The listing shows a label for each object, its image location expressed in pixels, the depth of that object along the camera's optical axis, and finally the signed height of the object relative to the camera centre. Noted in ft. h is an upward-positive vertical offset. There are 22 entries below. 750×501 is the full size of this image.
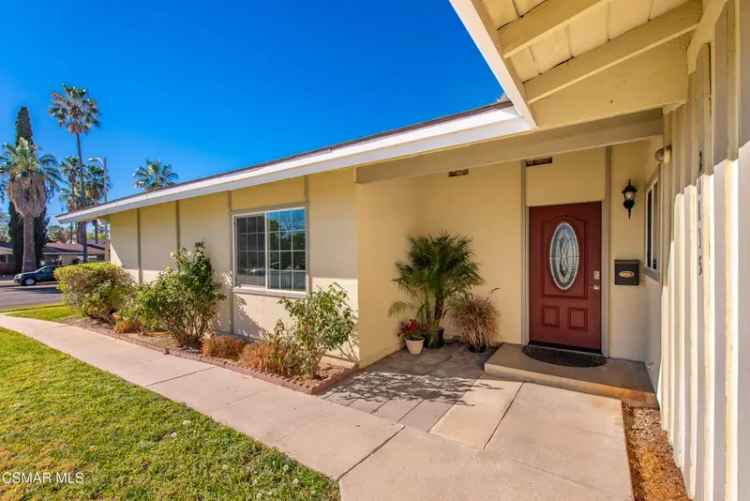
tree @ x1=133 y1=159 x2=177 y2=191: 96.63 +22.77
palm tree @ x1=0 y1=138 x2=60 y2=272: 71.36 +15.87
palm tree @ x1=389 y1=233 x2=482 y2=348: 17.48 -1.71
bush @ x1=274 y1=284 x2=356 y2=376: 14.20 -3.51
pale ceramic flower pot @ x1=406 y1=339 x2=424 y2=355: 17.12 -5.33
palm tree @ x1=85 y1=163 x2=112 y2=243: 95.40 +20.29
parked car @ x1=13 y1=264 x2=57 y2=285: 65.36 -5.52
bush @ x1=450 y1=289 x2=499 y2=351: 17.21 -4.12
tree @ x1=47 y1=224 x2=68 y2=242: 167.32 +8.97
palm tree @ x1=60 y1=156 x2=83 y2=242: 97.66 +22.65
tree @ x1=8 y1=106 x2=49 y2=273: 83.30 +6.84
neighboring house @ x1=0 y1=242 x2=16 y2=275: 88.28 -2.72
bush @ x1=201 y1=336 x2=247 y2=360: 17.39 -5.51
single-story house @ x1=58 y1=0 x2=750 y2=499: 5.24 +1.61
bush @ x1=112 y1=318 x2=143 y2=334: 22.63 -5.48
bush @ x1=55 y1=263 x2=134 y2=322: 25.36 -3.08
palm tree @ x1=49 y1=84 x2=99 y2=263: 77.87 +34.53
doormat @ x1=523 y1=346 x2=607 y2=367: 14.38 -5.31
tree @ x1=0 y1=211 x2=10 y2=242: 128.42 +11.87
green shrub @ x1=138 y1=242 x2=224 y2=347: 19.27 -3.10
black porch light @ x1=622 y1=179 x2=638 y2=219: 14.16 +2.14
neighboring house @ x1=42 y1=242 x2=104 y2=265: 100.90 -1.33
